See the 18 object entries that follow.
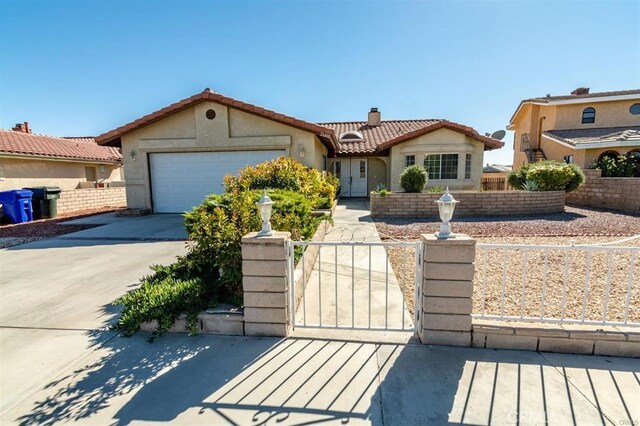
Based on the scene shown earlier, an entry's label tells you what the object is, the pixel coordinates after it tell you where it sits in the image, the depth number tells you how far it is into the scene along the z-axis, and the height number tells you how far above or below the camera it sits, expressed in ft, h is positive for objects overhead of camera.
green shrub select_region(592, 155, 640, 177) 45.96 +2.59
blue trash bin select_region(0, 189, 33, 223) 34.88 -1.34
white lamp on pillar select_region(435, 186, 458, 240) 9.23 -0.84
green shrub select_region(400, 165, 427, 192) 36.91 +0.98
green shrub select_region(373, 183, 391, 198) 34.16 -0.61
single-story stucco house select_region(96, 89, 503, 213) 36.04 +5.74
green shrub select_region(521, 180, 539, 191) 36.34 -0.08
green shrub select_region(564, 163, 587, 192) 36.99 +0.47
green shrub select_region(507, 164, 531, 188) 39.93 +1.02
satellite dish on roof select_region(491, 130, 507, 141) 66.03 +11.23
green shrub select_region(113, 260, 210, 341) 10.50 -4.16
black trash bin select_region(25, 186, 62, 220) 37.81 -1.24
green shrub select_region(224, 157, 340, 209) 24.17 +0.79
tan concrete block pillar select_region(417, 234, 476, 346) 9.25 -3.28
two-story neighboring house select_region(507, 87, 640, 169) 52.39 +12.04
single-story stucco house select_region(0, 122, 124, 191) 41.19 +4.83
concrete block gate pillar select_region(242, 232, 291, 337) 9.99 -3.27
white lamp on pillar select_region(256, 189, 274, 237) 10.05 -0.86
